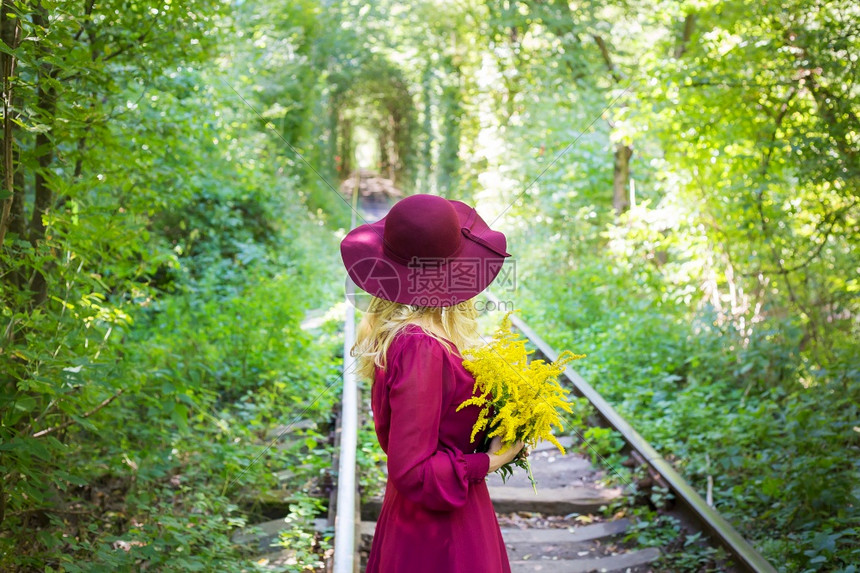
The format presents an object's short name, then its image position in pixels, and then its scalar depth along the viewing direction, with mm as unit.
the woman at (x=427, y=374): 2246
